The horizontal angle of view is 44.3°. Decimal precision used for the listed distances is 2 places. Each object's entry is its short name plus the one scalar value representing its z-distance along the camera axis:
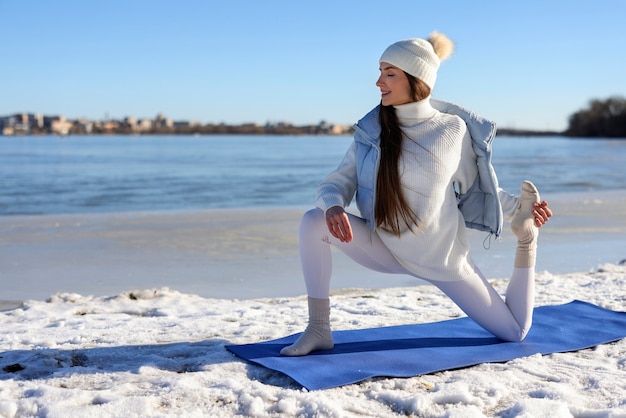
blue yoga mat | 2.69
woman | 2.82
